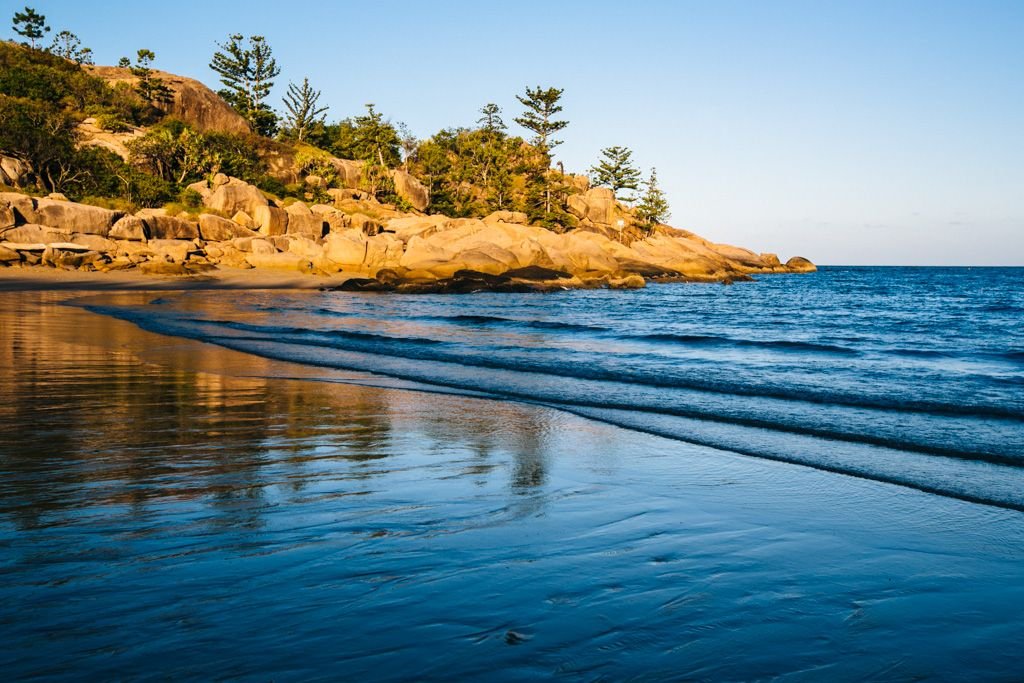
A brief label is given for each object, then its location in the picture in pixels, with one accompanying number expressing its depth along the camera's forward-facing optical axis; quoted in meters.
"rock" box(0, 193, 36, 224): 37.78
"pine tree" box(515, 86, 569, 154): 82.31
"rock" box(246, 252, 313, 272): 44.62
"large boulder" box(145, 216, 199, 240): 43.50
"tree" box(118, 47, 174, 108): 67.75
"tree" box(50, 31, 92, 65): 71.50
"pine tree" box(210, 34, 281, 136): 84.44
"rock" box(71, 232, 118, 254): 39.54
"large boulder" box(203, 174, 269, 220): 50.19
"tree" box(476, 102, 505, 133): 94.81
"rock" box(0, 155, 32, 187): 44.47
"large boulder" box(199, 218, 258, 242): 45.50
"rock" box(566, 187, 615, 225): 82.00
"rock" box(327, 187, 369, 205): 66.50
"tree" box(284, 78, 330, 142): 90.69
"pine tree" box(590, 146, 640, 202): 95.56
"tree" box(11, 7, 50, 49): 69.56
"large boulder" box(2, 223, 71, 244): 37.47
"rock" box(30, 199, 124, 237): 39.00
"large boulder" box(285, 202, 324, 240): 51.50
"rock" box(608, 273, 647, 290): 51.88
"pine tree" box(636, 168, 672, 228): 94.12
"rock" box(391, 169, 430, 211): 74.19
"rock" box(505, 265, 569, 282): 48.12
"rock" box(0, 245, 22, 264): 36.12
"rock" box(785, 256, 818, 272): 108.25
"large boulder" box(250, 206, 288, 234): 50.00
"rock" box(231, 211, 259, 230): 49.09
